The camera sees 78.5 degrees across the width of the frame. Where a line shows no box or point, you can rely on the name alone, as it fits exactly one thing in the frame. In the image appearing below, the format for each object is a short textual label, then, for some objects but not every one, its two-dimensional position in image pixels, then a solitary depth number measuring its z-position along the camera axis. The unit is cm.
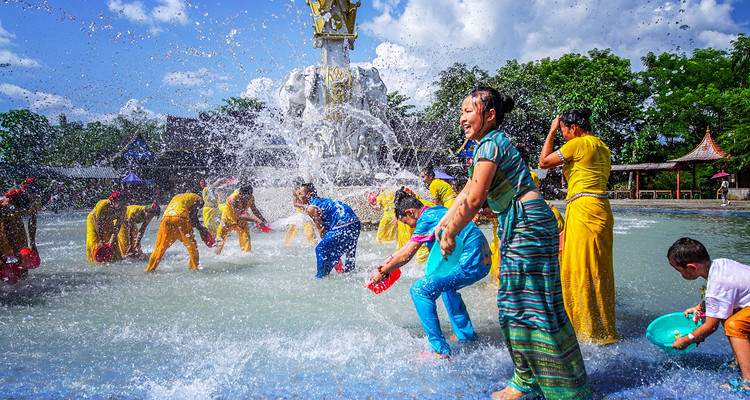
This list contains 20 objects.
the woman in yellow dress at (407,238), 623
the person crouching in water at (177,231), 637
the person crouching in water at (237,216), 787
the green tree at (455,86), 2692
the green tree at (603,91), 2862
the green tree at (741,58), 2408
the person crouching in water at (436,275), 301
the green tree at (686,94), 3094
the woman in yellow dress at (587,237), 330
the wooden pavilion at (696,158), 2539
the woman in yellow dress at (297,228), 898
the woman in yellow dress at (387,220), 773
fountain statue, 1159
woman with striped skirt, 227
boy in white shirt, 251
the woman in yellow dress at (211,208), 970
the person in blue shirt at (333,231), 575
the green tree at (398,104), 3569
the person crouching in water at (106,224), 723
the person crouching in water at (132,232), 760
